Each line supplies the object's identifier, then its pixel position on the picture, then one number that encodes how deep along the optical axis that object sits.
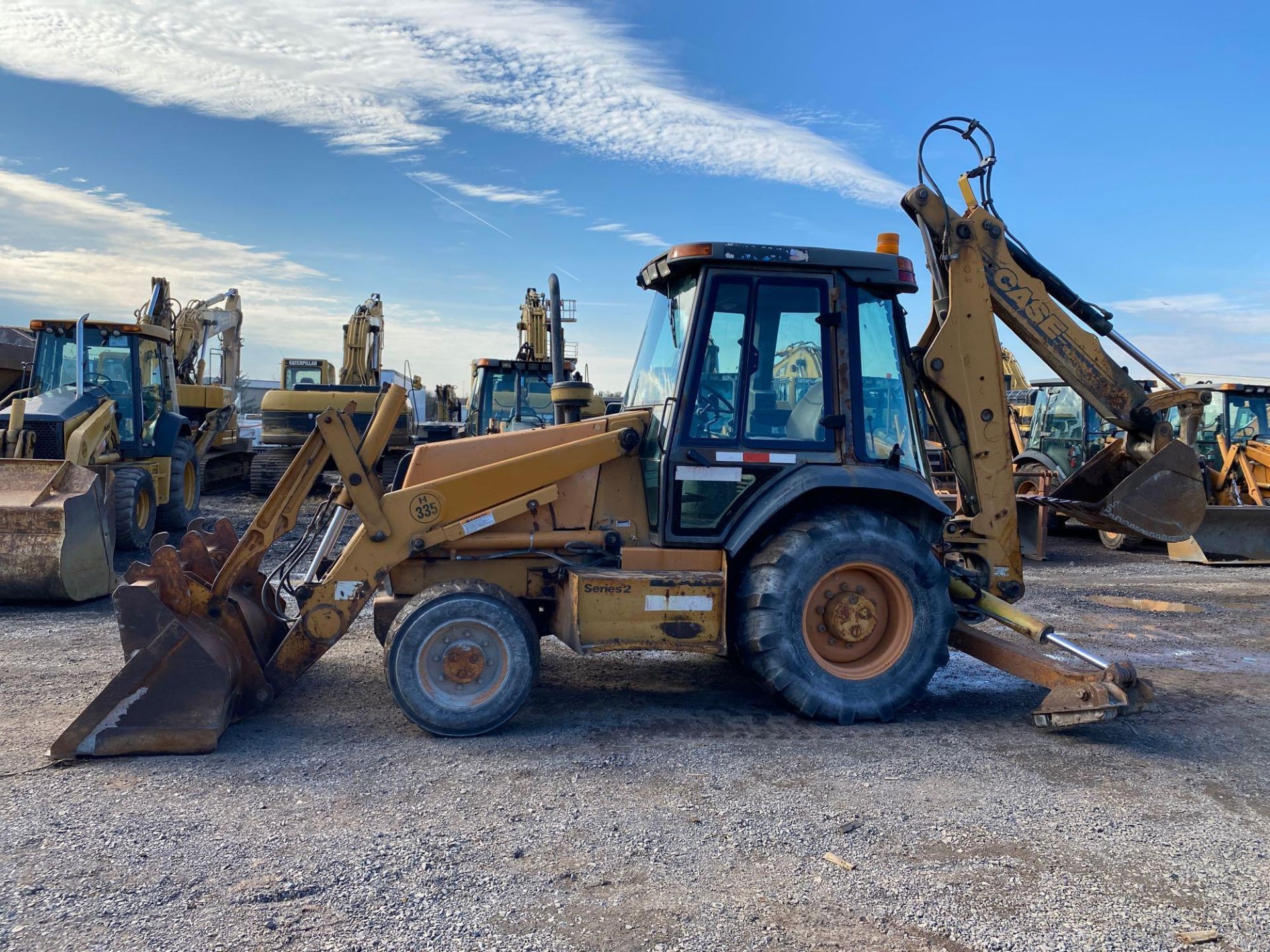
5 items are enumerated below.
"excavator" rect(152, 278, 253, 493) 15.20
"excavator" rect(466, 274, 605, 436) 13.68
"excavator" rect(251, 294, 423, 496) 15.82
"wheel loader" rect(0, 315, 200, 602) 7.80
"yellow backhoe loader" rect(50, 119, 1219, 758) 4.84
